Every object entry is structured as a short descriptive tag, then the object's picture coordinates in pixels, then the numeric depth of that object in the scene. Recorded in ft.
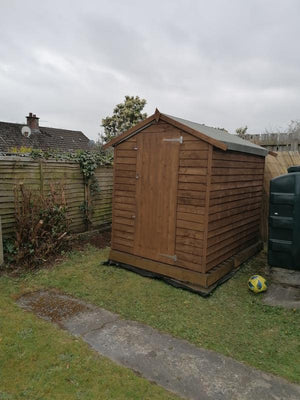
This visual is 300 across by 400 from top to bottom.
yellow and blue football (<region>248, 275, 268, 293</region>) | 13.48
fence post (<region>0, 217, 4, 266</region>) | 15.99
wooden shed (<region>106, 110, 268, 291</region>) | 13.66
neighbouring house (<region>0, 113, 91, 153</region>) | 55.93
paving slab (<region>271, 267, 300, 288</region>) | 14.39
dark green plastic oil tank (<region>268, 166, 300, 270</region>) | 12.64
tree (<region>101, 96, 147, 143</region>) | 76.54
